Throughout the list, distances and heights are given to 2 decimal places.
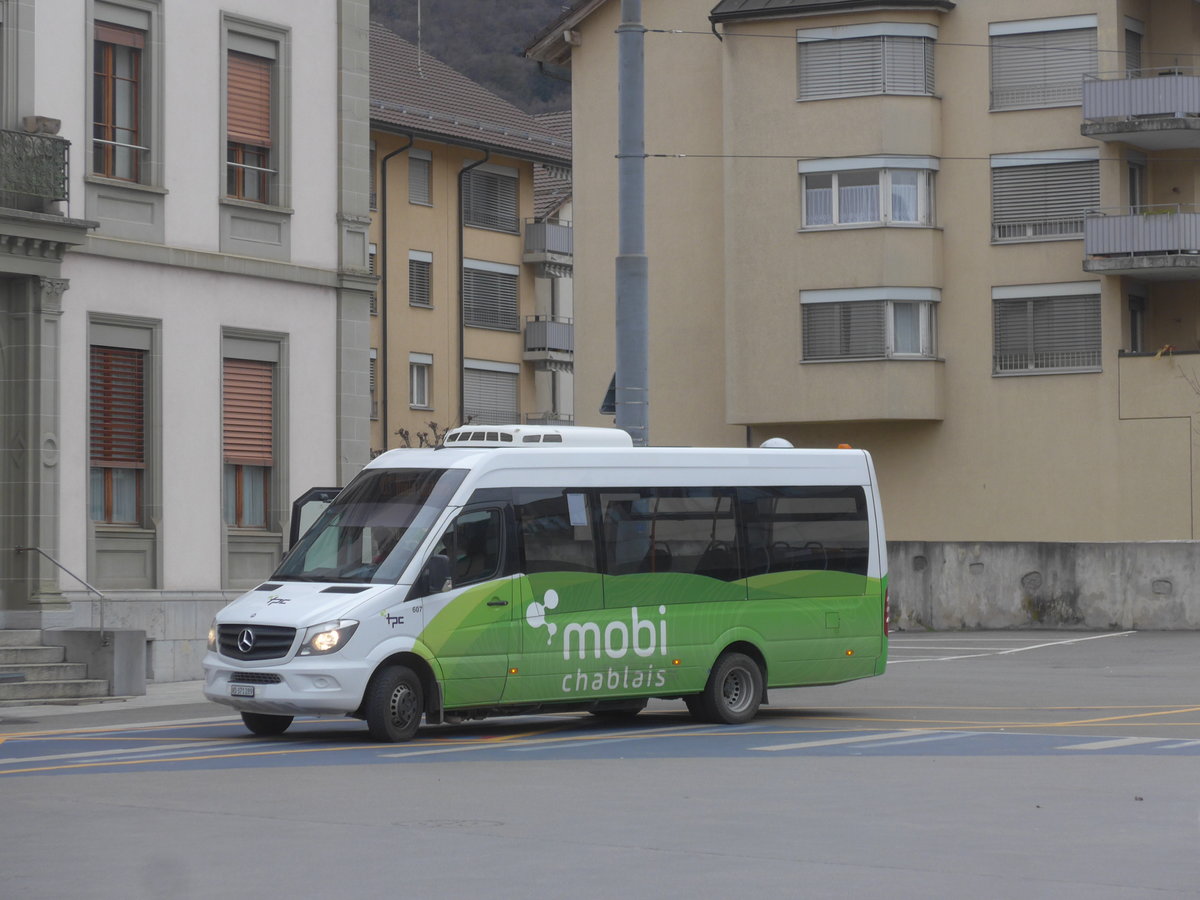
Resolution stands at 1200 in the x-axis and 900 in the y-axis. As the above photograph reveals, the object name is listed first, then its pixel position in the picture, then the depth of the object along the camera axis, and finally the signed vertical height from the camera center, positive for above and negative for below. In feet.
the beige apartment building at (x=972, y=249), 144.05 +20.42
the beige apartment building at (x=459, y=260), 184.85 +26.28
